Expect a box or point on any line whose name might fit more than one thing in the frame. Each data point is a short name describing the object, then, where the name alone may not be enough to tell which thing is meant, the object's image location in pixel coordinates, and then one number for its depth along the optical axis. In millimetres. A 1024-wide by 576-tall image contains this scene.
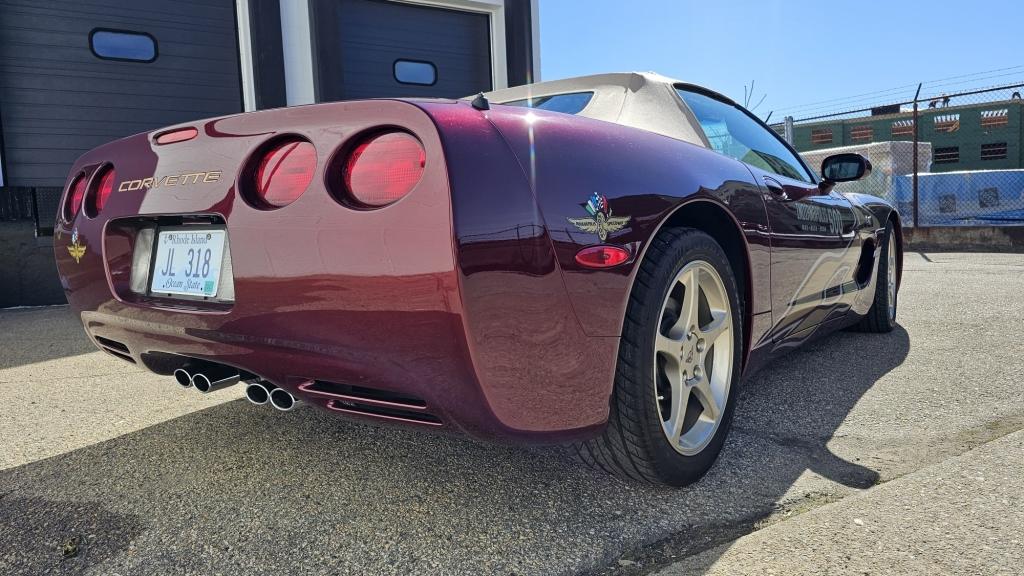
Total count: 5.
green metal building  21125
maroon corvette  1394
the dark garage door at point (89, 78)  6156
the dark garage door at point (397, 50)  7215
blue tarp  10391
